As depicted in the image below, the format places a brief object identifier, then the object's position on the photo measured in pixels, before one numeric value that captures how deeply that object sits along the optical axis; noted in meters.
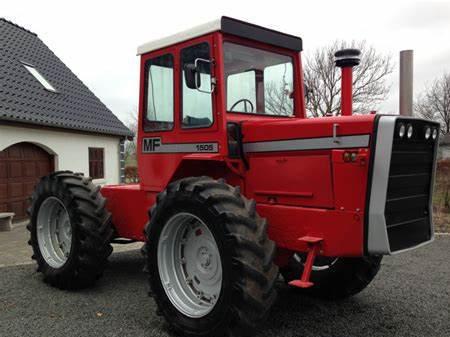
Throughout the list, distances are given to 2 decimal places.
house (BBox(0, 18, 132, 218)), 11.41
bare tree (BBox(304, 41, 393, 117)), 25.95
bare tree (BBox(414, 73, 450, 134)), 46.56
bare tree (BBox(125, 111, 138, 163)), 26.70
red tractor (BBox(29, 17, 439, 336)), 3.56
